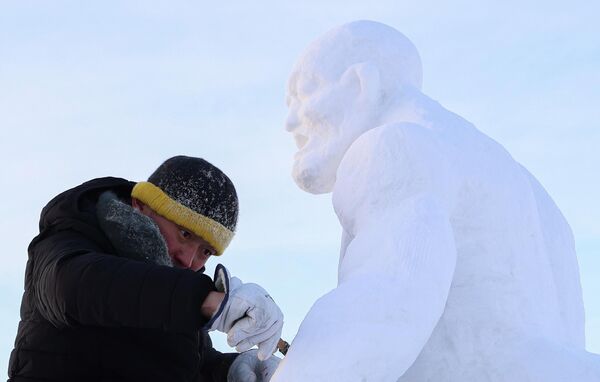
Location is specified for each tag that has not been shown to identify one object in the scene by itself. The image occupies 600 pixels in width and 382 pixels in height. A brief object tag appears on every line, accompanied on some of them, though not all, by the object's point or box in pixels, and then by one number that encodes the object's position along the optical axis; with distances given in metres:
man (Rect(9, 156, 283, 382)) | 2.64
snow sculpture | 2.72
